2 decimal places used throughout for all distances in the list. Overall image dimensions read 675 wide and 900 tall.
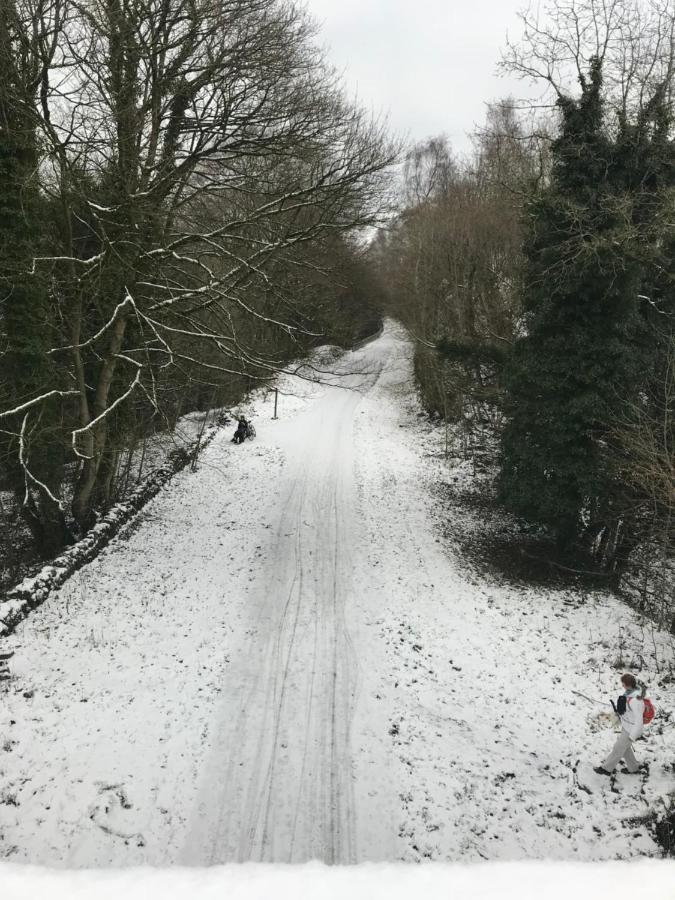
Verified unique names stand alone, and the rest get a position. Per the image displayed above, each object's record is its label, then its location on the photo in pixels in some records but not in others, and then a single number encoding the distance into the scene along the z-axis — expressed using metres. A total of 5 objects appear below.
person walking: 6.55
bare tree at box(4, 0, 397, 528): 9.17
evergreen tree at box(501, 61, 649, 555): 10.98
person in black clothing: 21.44
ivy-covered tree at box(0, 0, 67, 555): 9.23
